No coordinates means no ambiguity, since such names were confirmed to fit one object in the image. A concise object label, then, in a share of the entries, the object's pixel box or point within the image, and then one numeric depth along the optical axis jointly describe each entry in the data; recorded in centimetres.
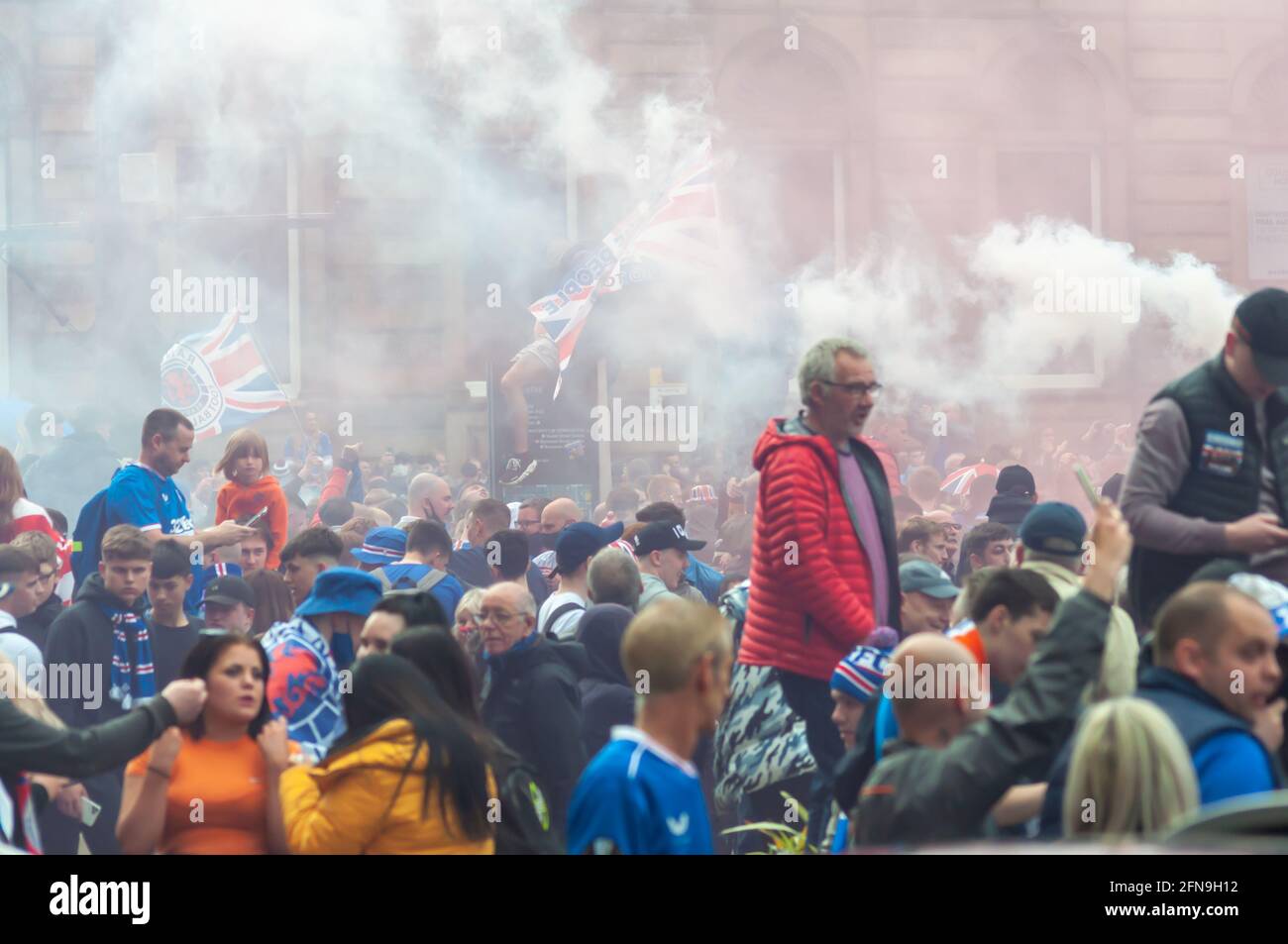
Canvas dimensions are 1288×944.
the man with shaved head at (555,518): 753
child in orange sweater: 640
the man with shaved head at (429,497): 762
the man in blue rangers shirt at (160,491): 574
